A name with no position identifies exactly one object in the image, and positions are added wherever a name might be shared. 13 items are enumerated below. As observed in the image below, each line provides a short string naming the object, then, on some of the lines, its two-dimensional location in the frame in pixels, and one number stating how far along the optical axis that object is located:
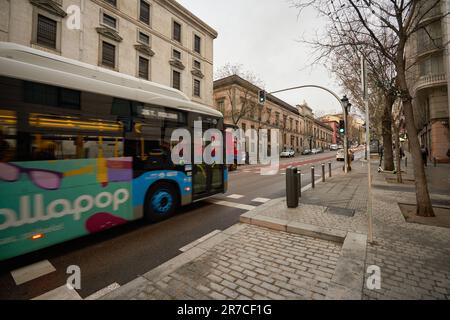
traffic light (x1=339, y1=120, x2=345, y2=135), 14.50
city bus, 3.16
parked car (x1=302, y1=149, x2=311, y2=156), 54.71
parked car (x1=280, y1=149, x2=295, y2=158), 42.92
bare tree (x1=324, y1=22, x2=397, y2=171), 9.95
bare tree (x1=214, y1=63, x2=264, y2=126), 29.81
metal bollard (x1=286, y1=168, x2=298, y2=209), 6.07
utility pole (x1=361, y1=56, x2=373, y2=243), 3.81
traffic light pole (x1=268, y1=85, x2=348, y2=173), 13.62
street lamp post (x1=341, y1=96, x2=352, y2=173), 13.53
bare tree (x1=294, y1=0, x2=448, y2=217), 5.23
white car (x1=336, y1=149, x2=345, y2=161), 31.00
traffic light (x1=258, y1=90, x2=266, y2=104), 15.86
